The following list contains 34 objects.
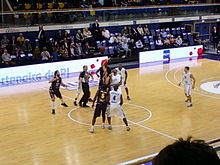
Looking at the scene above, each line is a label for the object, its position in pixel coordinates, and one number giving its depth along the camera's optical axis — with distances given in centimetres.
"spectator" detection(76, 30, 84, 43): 2622
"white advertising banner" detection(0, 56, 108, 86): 2105
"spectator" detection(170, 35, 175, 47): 3116
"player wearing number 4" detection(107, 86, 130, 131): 1178
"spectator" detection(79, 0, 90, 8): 2786
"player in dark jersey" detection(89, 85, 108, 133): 1190
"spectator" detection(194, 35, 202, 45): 3300
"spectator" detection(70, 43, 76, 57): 2481
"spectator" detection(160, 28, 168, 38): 3203
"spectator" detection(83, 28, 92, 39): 2655
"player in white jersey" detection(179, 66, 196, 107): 1520
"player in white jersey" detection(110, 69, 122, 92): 1254
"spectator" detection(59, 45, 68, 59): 2427
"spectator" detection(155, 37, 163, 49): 3033
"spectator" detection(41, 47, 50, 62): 2320
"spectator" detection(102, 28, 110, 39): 2789
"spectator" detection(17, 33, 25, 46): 2347
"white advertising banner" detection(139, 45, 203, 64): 2761
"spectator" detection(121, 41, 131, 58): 2775
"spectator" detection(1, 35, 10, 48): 2276
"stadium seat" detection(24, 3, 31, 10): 2492
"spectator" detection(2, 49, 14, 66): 2192
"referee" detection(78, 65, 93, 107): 1524
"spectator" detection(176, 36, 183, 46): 3142
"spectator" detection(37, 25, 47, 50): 2334
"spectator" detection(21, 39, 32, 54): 2342
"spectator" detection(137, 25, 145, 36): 3026
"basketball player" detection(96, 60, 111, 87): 1309
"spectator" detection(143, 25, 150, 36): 3068
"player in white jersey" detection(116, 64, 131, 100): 1623
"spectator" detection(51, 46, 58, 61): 2396
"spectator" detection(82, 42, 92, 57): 2569
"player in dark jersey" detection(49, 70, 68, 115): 1454
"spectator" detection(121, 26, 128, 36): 2920
